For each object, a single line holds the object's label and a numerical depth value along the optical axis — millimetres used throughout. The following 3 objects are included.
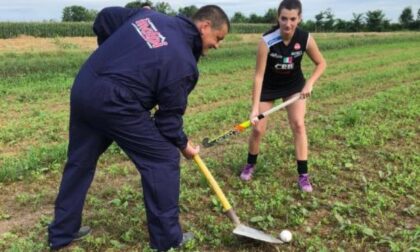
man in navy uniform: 3172
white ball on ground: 3771
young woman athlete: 4672
